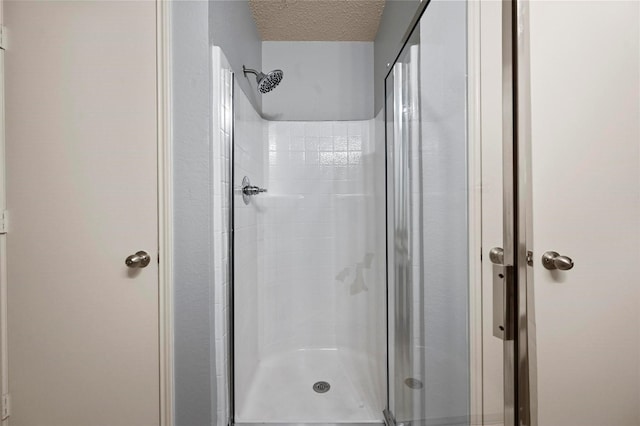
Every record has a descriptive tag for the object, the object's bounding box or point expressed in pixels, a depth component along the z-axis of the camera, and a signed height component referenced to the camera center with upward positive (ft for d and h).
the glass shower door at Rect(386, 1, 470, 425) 1.68 -0.09
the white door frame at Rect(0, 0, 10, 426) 3.33 -0.71
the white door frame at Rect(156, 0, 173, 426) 3.33 +0.03
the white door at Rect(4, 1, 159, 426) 3.31 +0.04
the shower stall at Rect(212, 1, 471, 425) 1.98 -0.41
